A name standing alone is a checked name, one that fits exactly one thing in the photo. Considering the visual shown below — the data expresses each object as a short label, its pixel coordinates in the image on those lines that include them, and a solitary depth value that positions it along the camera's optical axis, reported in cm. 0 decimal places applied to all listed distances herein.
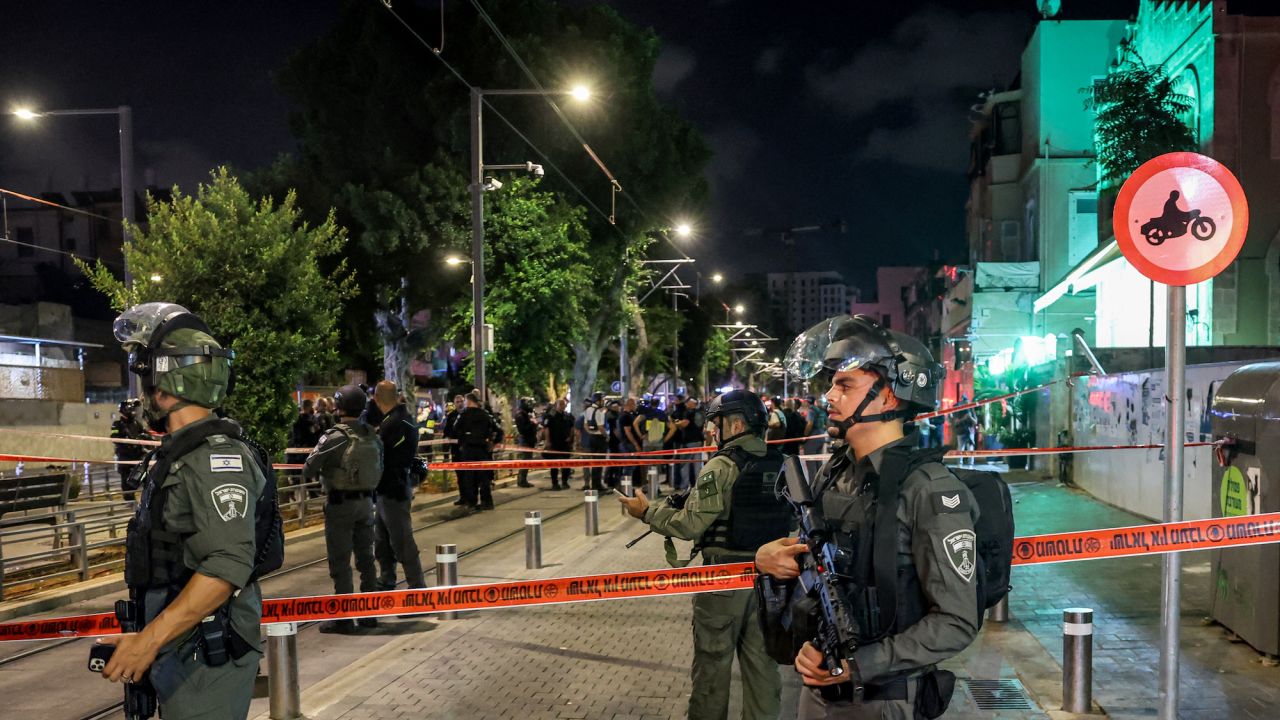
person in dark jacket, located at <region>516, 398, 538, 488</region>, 2253
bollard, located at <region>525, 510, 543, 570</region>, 1052
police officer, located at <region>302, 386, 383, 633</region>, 775
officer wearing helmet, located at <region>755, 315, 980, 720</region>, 260
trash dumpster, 624
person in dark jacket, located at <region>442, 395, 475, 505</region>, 1666
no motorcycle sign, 456
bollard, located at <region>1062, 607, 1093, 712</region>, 555
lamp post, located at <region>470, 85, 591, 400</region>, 1833
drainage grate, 586
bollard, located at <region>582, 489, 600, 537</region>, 1322
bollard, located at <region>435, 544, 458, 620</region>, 843
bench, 1077
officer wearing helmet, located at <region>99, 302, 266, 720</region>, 303
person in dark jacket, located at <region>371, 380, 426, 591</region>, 853
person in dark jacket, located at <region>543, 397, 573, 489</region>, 2081
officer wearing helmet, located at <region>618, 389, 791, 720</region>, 461
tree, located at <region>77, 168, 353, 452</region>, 1382
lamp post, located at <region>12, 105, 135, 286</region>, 1444
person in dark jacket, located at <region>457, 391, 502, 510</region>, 1603
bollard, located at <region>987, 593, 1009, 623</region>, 793
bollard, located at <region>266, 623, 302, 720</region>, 555
